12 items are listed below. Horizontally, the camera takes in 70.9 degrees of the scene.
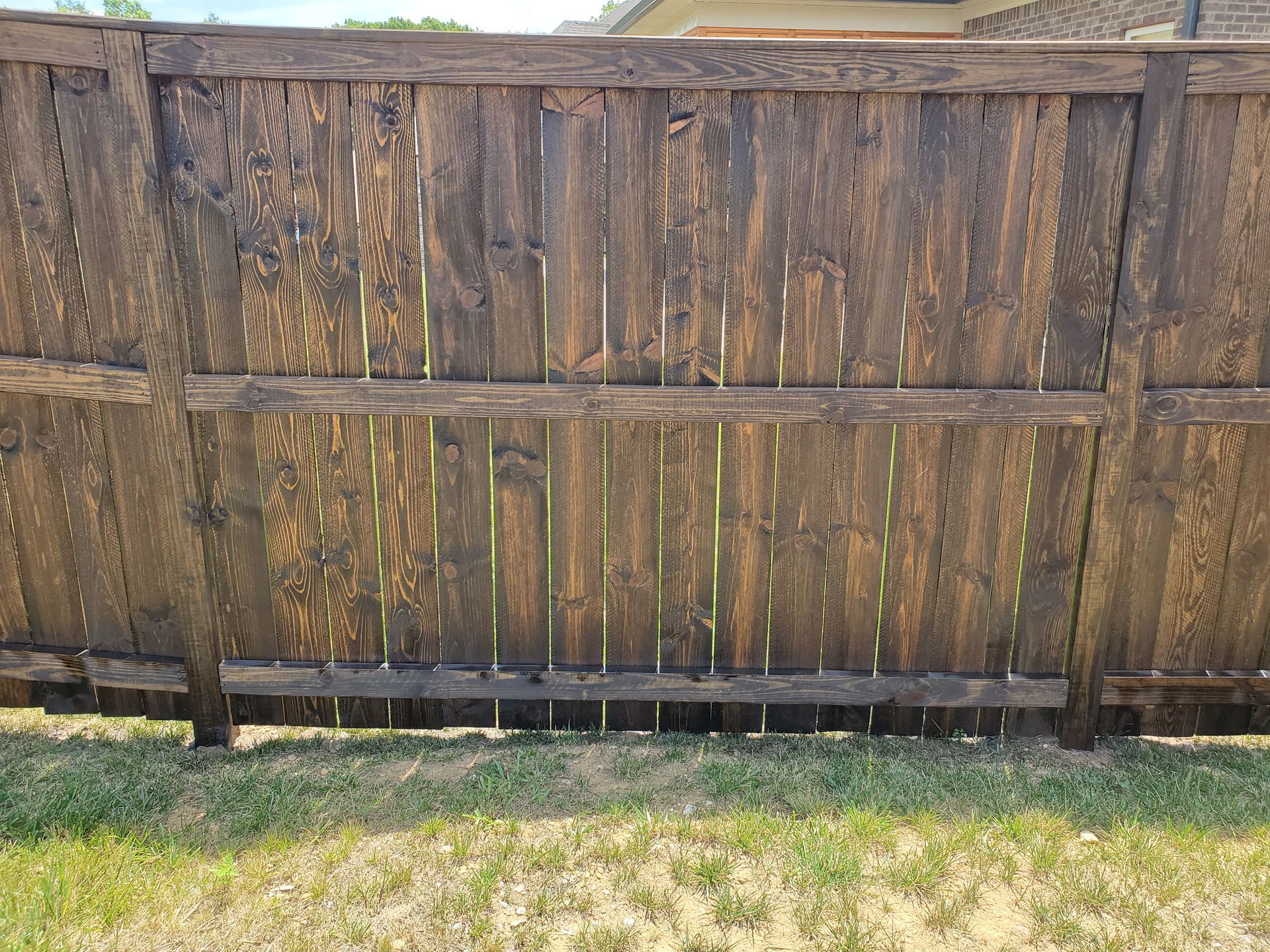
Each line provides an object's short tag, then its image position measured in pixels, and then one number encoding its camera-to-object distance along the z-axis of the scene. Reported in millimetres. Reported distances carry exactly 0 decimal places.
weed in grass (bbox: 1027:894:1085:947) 2271
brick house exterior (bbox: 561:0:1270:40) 8977
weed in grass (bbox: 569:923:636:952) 2232
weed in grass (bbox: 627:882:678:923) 2346
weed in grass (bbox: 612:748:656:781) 3014
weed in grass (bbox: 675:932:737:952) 2223
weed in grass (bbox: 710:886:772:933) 2311
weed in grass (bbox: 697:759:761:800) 2898
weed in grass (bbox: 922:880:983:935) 2311
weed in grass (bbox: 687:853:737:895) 2451
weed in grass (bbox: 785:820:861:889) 2461
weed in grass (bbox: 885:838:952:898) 2439
